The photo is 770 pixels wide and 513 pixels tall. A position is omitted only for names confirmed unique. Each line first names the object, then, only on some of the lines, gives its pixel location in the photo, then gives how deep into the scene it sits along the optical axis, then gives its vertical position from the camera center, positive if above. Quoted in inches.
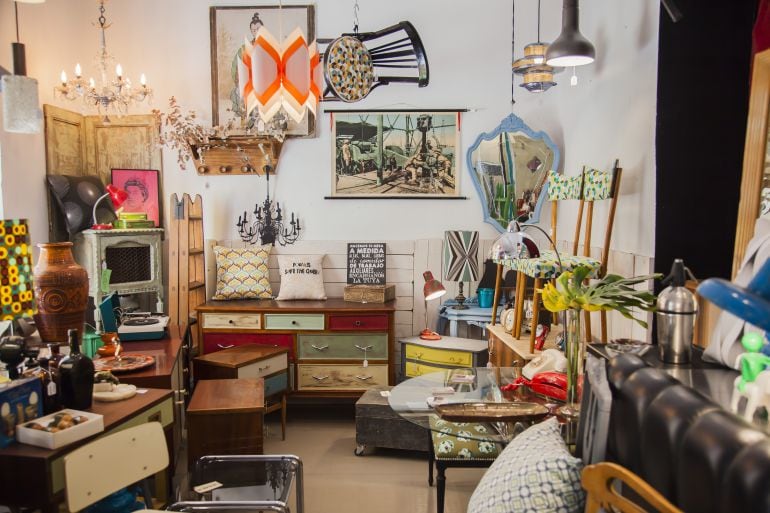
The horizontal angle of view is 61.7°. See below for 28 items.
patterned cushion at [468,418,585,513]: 74.2 -32.3
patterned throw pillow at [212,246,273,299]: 227.1 -22.3
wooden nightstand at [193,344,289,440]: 191.9 -47.4
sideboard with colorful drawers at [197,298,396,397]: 212.4 -42.9
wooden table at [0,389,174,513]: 89.3 -36.9
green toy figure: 71.4 -16.7
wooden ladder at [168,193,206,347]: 215.9 -17.9
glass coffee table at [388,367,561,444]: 110.6 -37.5
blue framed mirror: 220.4 +14.2
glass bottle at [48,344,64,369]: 113.2 -26.3
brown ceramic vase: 122.9 -15.3
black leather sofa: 52.9 -22.4
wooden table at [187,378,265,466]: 145.7 -49.1
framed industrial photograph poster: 231.3 +20.1
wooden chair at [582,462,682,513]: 60.3 -28.1
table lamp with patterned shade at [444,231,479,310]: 223.1 -16.0
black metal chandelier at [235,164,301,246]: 235.6 -5.9
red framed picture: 228.9 +7.8
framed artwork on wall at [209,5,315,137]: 231.6 +61.8
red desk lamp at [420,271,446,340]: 205.8 -25.3
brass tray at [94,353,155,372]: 137.0 -33.3
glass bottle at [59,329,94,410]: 106.1 -28.0
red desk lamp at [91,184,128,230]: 211.2 +5.0
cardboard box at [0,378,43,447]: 92.9 -28.9
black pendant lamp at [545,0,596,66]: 141.7 +36.8
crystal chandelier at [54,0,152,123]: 198.1 +39.6
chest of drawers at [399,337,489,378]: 202.5 -45.9
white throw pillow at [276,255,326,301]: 227.6 -23.7
